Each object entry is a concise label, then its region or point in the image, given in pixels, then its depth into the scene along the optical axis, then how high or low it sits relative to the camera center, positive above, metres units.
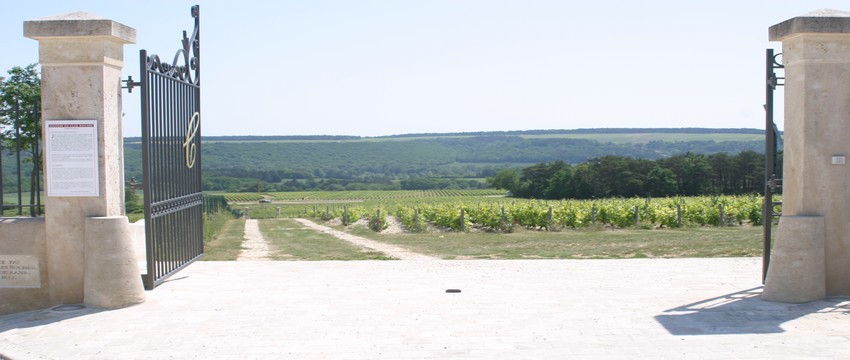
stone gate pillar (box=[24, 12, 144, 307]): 7.18 +0.16
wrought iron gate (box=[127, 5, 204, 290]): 7.72 -0.10
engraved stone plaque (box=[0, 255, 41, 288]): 7.36 -1.14
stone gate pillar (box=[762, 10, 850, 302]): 7.16 -0.16
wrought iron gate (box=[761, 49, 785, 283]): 7.51 +0.00
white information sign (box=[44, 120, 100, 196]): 7.21 -0.01
